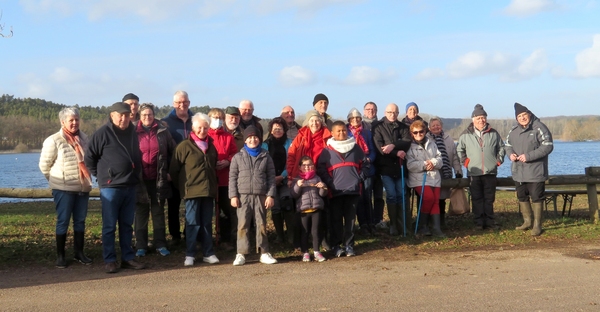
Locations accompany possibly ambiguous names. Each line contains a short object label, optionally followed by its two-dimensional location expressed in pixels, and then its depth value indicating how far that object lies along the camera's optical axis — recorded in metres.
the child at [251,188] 7.91
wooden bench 11.59
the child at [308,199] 8.10
